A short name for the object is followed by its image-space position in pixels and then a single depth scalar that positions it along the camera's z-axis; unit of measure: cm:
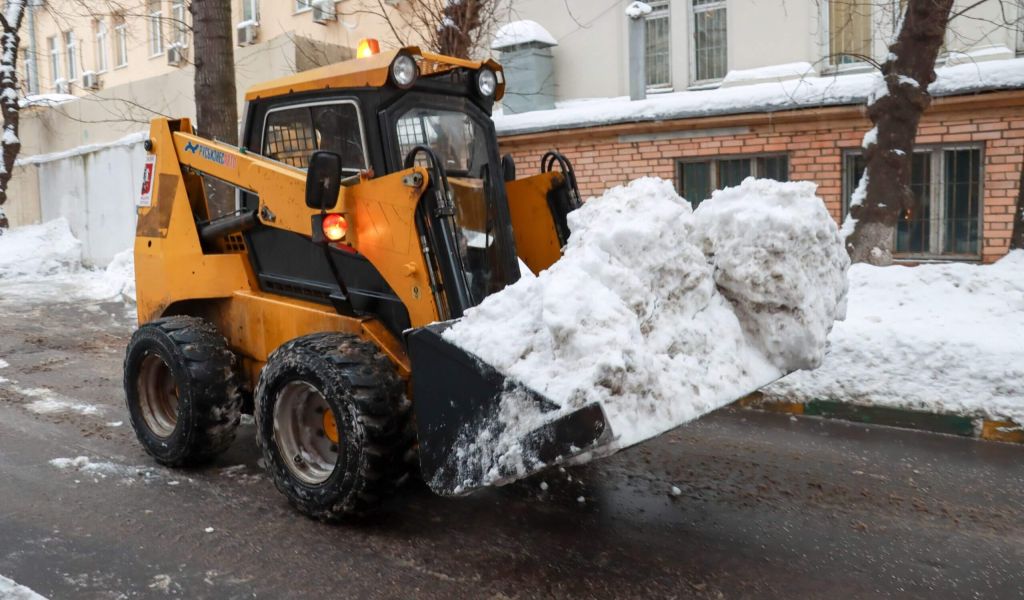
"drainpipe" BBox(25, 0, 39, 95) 2451
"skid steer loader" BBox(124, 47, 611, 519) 412
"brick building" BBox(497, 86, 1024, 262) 950
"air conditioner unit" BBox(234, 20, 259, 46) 2012
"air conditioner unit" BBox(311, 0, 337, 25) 1739
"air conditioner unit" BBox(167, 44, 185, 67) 2264
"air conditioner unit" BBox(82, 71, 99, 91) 2758
